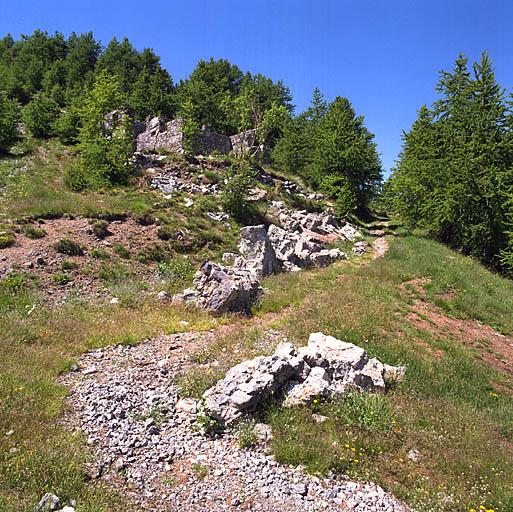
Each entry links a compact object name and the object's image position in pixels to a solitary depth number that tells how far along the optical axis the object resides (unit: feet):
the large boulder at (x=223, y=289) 37.24
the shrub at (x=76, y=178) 69.62
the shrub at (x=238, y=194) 73.77
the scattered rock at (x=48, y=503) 12.43
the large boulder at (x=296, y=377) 19.56
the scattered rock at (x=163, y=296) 38.27
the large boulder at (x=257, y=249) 54.39
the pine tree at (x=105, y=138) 75.20
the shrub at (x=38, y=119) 100.78
